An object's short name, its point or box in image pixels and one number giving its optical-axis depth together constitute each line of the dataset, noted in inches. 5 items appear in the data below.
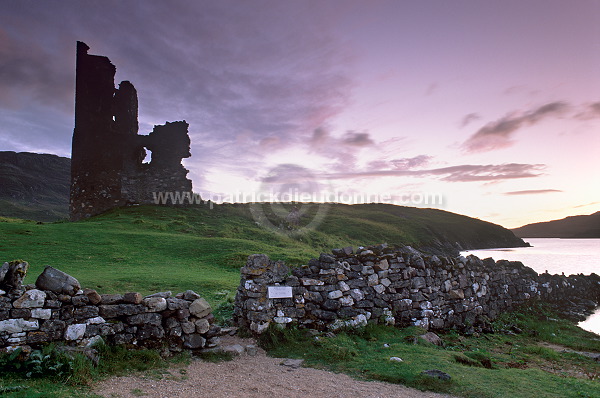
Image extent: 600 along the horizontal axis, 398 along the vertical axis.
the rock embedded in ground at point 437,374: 296.8
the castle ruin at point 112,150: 1635.1
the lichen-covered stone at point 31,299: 277.7
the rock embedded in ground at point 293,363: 342.6
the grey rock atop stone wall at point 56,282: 292.2
